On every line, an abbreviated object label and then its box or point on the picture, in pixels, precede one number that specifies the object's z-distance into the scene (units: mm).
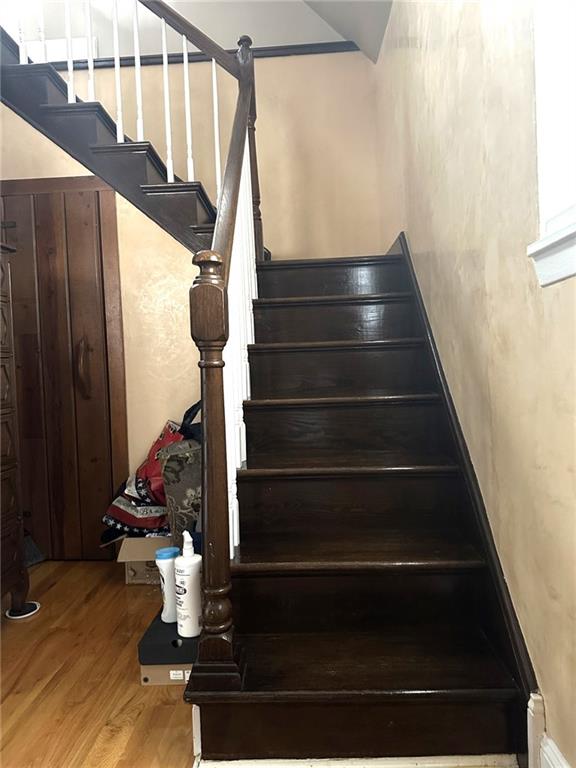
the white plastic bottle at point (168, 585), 1833
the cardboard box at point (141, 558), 2830
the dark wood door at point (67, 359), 3291
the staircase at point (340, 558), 1276
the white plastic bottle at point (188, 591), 1613
